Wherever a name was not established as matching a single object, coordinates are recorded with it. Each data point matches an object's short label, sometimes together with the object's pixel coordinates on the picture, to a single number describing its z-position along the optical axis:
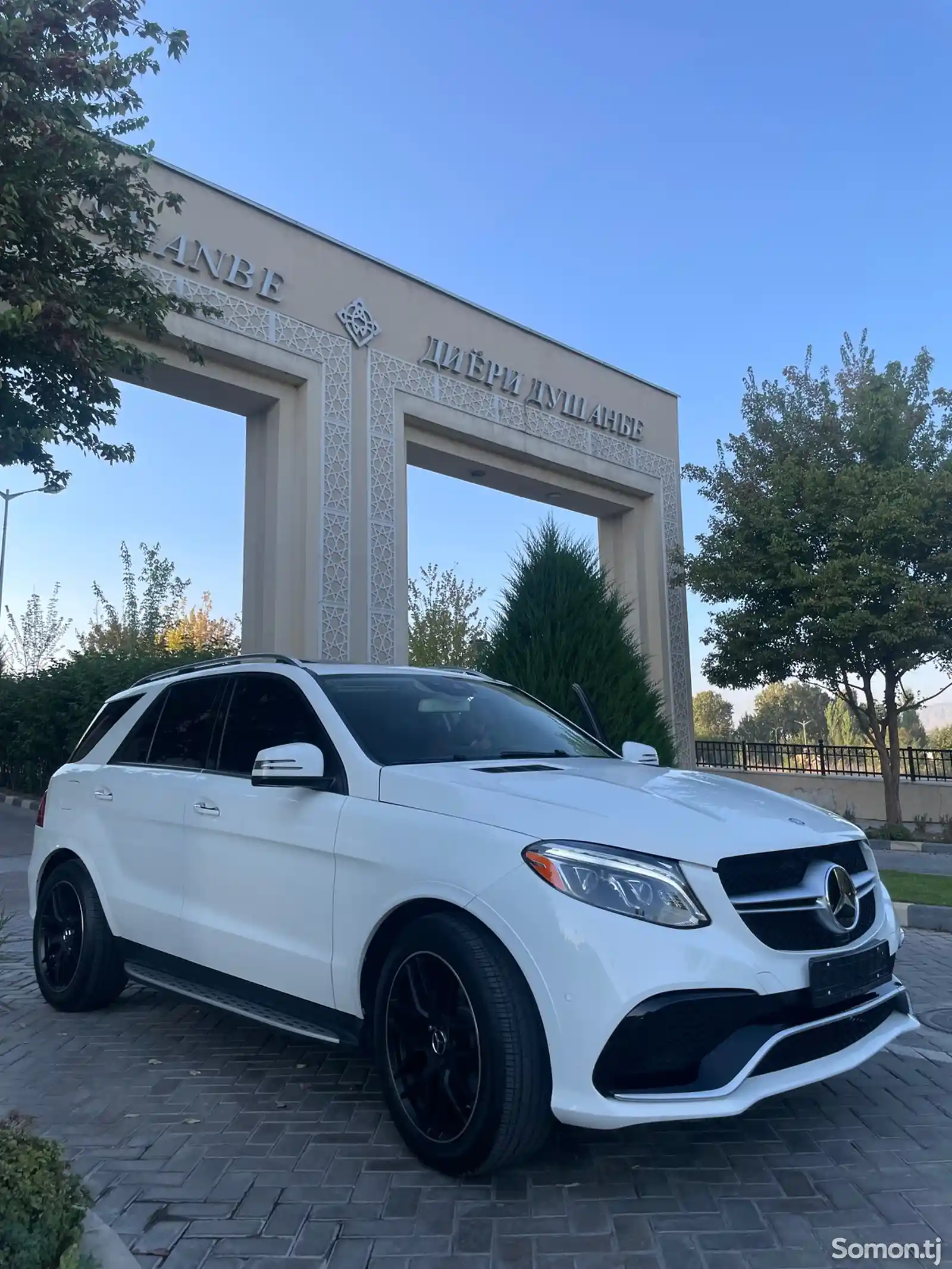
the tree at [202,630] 33.97
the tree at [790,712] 61.84
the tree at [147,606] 33.34
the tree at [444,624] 24.55
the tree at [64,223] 8.41
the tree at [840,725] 44.88
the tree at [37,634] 37.47
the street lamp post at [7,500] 30.42
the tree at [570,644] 9.95
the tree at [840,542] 15.34
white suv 2.62
